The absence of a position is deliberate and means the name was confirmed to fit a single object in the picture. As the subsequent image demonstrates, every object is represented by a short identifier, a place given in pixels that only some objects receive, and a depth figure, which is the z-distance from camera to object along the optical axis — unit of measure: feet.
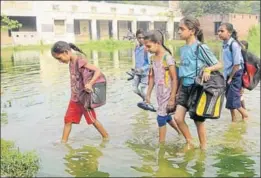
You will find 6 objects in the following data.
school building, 135.74
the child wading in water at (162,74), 16.26
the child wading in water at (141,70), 22.41
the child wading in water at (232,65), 20.13
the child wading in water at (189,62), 15.33
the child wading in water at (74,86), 17.24
